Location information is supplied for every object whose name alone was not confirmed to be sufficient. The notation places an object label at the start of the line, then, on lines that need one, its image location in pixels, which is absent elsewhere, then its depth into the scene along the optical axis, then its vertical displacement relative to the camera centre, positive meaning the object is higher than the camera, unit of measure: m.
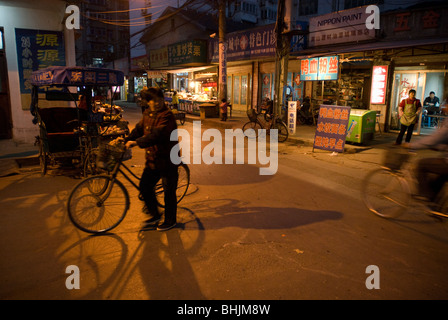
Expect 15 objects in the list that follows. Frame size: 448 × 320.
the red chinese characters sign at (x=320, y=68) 13.44 +1.44
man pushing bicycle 4.45 -0.66
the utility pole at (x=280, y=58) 13.38 +1.85
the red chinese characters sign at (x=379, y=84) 13.12 +0.74
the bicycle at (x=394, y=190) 4.75 -1.34
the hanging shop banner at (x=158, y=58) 32.59 +4.43
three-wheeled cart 7.43 -0.58
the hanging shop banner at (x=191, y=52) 25.59 +3.89
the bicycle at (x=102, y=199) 4.50 -1.40
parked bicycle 12.91 -1.01
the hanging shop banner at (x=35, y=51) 10.99 +1.65
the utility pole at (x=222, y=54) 18.34 +2.65
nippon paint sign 13.84 +3.38
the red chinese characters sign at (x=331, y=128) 9.86 -0.81
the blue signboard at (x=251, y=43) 18.89 +3.62
